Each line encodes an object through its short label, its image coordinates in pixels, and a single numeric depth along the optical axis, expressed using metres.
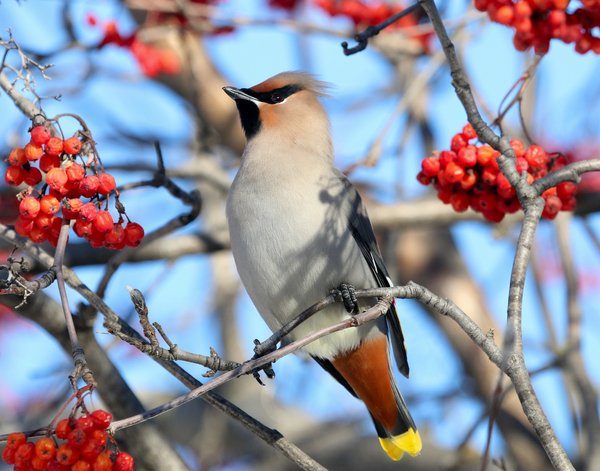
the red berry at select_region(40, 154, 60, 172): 4.62
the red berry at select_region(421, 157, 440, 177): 5.80
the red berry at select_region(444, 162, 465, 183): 5.68
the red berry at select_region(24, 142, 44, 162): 4.61
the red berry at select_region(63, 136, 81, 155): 4.59
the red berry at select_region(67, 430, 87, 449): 3.82
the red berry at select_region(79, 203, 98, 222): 4.61
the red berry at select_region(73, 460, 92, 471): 3.88
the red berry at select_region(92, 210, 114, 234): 4.67
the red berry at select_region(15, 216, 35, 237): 4.67
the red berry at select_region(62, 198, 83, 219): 4.60
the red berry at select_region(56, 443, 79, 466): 3.87
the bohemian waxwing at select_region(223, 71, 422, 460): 6.39
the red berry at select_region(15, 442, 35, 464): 3.95
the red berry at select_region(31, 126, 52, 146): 4.59
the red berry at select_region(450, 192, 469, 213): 5.86
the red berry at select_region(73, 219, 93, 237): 4.69
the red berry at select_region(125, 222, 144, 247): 4.86
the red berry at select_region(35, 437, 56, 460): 3.88
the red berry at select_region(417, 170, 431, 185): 5.91
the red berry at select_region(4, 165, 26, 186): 4.76
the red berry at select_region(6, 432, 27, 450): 3.93
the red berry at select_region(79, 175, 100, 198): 4.55
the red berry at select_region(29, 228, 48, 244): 4.72
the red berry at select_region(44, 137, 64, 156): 4.58
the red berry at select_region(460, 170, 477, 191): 5.72
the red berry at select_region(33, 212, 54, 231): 4.63
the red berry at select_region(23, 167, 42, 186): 4.75
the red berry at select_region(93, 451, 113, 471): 3.89
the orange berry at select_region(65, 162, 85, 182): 4.52
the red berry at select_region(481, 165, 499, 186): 5.66
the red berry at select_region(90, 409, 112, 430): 3.88
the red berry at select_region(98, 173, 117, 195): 4.60
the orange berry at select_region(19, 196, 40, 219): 4.55
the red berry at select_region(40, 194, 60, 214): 4.58
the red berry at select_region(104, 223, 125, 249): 4.79
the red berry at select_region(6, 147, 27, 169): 4.72
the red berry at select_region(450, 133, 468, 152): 5.77
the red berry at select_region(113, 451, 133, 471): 3.99
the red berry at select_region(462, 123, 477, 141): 5.82
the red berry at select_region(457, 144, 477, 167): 5.67
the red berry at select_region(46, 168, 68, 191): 4.51
